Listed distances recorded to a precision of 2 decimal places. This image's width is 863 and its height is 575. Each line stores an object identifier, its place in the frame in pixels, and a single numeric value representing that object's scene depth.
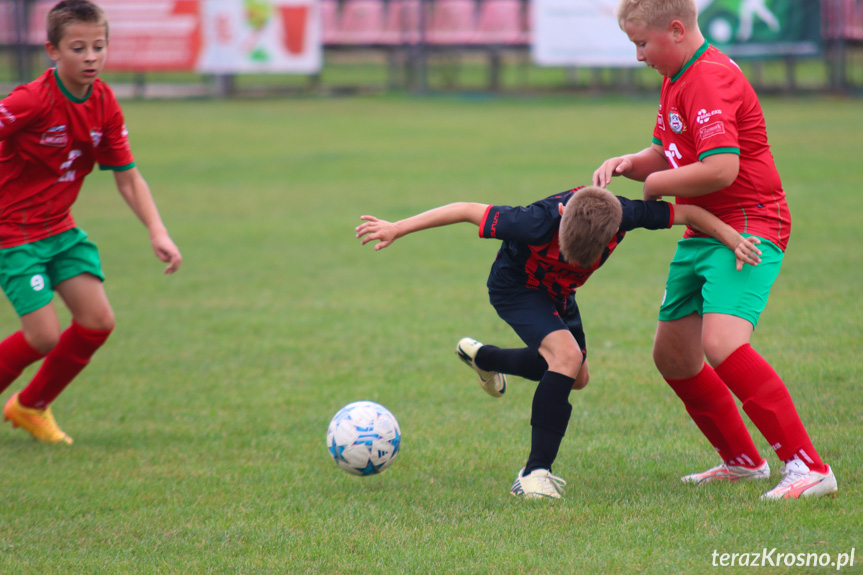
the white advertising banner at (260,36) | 49.84
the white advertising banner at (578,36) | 44.31
